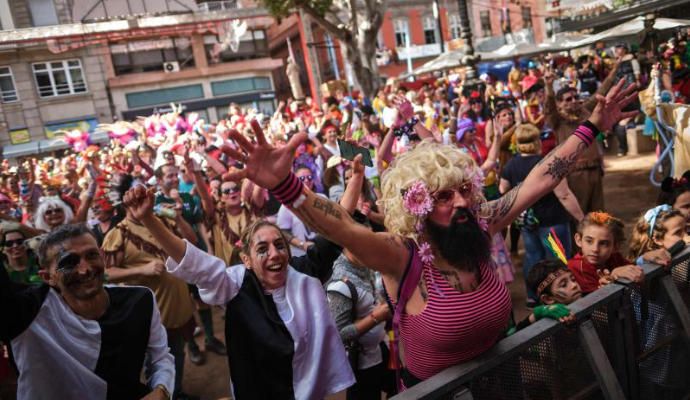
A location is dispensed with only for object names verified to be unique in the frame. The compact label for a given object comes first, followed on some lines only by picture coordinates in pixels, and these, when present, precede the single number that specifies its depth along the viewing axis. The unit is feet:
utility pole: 30.48
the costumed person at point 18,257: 11.14
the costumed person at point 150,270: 11.48
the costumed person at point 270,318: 7.05
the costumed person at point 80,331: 5.97
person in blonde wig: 5.32
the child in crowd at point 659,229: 9.62
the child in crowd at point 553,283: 8.48
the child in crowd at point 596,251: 8.95
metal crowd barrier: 5.36
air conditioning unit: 92.32
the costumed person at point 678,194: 10.94
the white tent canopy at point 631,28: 33.19
